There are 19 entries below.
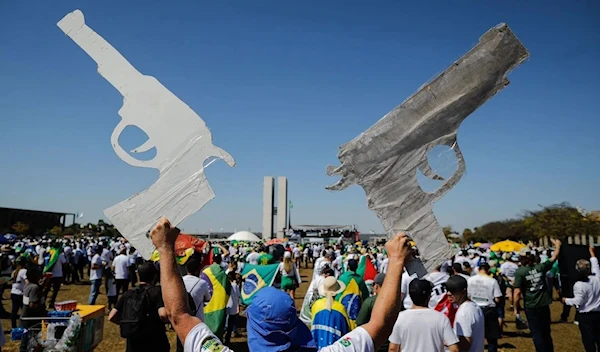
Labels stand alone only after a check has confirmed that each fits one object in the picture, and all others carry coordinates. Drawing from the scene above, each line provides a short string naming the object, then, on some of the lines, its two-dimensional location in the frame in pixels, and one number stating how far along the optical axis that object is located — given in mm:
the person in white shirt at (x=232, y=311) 8699
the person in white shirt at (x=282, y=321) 1895
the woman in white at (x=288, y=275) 10359
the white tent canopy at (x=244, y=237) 26281
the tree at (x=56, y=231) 50412
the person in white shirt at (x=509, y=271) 12184
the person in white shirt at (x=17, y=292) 9477
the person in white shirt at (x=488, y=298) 6887
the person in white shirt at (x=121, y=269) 12250
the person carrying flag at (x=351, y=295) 5562
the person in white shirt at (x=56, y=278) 12398
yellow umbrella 21566
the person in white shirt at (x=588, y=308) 6691
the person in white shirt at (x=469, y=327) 4660
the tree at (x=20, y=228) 48750
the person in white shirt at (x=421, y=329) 3637
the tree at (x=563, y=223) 35562
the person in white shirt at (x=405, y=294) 6516
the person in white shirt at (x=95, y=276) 11628
